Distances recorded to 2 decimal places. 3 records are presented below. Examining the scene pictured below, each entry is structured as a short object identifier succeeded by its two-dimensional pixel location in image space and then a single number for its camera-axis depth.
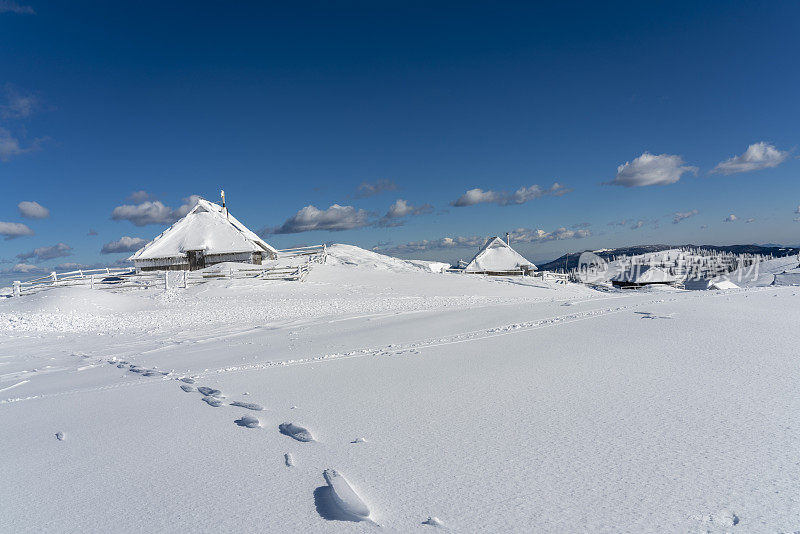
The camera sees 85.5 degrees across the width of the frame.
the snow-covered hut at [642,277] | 59.16
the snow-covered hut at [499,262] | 50.06
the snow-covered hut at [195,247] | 30.58
